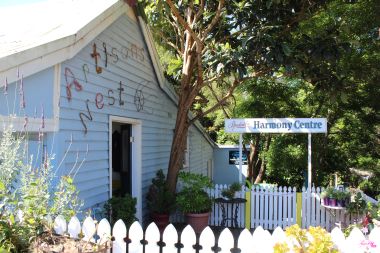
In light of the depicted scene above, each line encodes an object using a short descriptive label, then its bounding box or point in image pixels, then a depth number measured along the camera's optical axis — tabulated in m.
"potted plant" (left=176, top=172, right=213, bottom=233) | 8.20
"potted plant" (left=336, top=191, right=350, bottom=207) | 8.39
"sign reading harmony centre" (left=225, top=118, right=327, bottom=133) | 9.19
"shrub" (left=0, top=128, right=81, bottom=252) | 3.25
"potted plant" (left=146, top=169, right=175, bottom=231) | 8.02
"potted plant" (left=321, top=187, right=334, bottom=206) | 8.52
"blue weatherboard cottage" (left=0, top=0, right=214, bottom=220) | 4.64
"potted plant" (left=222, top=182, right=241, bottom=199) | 9.12
